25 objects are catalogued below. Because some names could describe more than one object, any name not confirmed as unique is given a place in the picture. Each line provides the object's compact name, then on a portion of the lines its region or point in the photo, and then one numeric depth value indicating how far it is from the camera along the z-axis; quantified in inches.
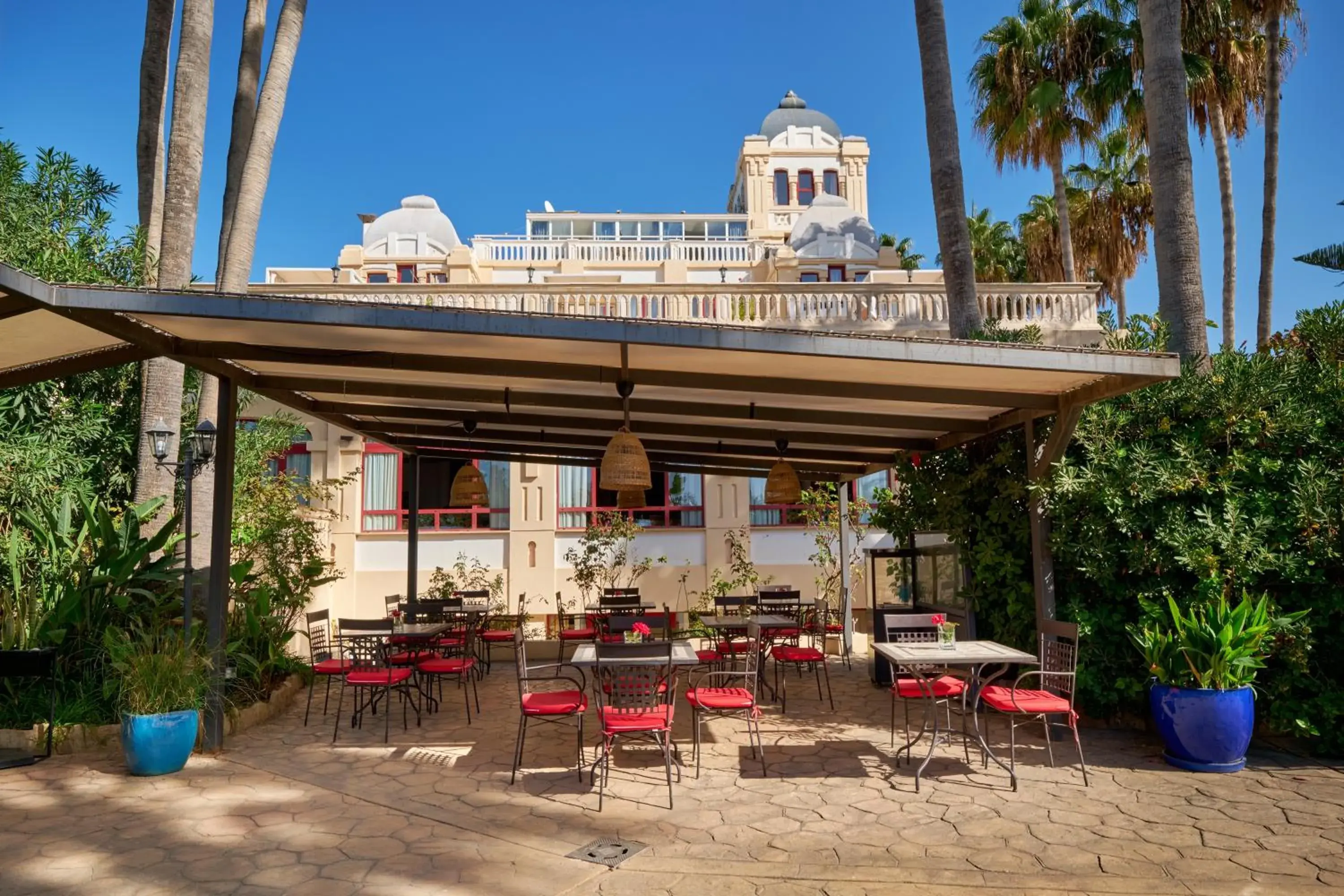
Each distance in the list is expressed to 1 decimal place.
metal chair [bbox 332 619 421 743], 267.4
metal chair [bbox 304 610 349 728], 285.3
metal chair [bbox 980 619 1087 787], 209.3
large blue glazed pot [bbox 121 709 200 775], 223.6
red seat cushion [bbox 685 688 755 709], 226.2
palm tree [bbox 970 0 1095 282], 603.8
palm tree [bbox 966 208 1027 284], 940.0
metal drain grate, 163.8
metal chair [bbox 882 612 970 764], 235.8
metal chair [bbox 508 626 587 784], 221.3
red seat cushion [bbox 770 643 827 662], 310.2
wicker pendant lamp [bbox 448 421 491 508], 318.0
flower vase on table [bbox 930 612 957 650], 231.3
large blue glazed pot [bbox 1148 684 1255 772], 214.2
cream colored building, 546.3
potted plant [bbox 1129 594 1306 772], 214.8
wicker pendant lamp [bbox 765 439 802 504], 305.4
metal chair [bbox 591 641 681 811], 208.8
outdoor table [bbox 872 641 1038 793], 215.5
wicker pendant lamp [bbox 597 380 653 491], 207.9
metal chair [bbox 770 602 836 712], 310.0
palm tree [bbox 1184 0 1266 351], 519.5
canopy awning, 185.5
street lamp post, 257.9
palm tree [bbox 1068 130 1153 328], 804.0
